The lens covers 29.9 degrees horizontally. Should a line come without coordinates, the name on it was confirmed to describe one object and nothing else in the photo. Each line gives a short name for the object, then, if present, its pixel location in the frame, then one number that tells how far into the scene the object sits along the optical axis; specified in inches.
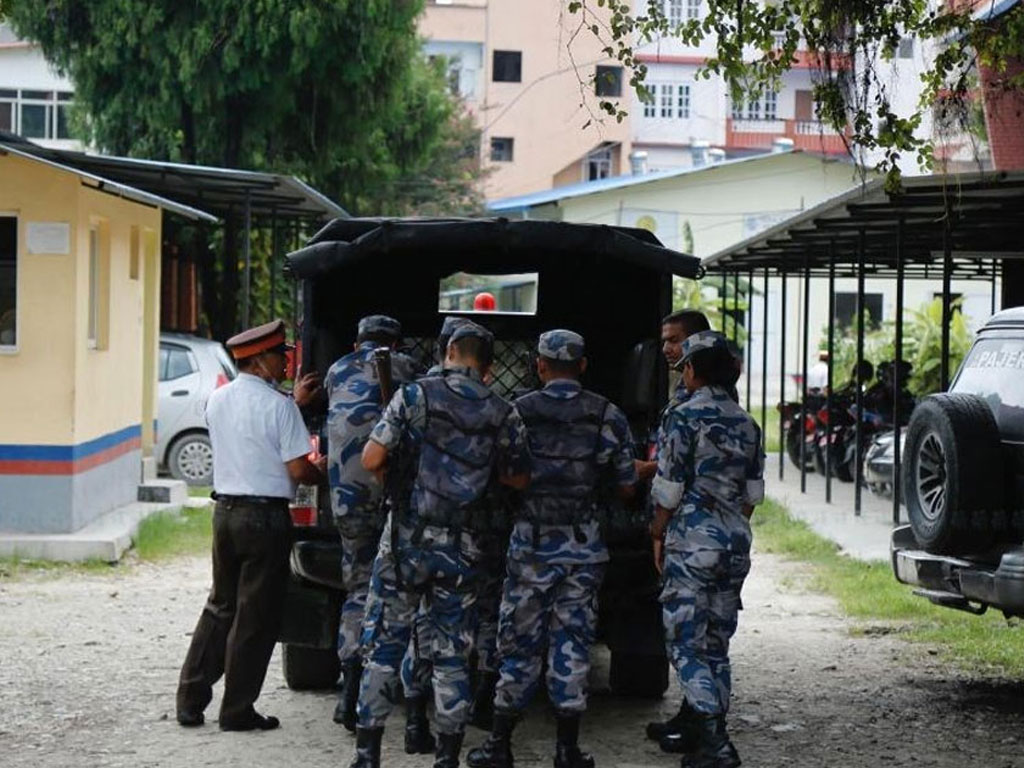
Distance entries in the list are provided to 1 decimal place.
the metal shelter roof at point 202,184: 599.5
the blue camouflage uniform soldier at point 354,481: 326.6
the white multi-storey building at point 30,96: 1873.8
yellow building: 567.5
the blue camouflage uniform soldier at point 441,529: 296.2
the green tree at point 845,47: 376.8
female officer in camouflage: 311.4
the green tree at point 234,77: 1002.7
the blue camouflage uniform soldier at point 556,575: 307.7
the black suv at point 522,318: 344.2
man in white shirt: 332.8
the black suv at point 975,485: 341.7
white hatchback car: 802.8
